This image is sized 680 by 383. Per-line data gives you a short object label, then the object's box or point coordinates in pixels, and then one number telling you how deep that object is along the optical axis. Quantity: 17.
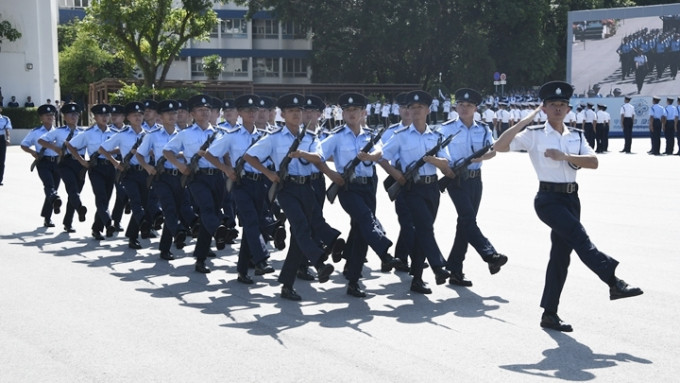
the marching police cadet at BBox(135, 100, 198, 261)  11.37
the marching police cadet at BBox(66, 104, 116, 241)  13.44
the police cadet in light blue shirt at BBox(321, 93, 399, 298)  9.07
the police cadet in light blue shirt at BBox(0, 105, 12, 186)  22.19
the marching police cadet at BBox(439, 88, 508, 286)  9.38
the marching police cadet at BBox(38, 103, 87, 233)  14.11
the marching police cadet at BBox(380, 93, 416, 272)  9.45
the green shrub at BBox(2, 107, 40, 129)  42.94
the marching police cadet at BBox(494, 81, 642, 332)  7.42
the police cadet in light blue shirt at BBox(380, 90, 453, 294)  9.11
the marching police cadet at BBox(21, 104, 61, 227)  14.74
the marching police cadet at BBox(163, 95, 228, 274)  10.55
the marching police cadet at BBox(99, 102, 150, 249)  12.58
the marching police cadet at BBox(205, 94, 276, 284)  9.71
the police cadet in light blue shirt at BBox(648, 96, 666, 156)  30.16
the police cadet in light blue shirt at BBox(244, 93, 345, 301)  8.73
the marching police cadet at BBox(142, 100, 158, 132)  13.73
